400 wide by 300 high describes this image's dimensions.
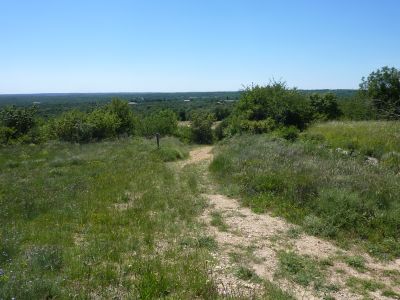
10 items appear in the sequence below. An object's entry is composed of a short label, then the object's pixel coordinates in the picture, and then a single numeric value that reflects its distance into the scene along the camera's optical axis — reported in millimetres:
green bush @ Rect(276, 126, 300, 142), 19031
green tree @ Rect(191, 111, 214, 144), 35094
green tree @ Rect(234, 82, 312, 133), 23812
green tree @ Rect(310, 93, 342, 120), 44428
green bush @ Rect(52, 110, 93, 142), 33750
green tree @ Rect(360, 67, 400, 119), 38125
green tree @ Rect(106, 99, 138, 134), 41219
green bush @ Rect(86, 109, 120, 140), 34656
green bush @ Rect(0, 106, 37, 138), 36812
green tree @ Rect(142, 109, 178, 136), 39597
